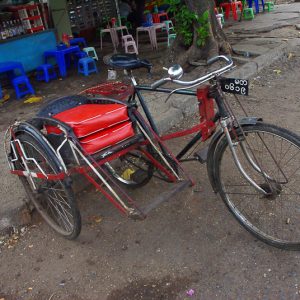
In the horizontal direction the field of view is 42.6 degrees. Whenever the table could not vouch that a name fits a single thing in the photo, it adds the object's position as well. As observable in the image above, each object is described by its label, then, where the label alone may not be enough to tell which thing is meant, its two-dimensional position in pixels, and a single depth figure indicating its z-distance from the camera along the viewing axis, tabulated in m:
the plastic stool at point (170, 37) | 8.25
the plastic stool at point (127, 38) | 8.22
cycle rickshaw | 2.45
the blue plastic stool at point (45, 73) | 7.00
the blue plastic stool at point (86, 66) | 6.92
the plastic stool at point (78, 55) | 7.44
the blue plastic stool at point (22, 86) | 6.23
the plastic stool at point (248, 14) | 11.37
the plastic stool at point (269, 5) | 12.48
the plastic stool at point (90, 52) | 7.60
